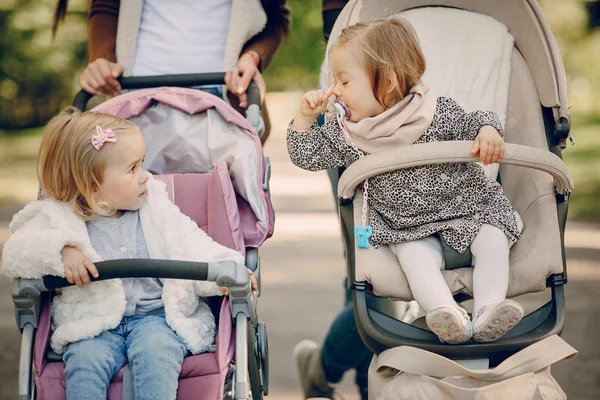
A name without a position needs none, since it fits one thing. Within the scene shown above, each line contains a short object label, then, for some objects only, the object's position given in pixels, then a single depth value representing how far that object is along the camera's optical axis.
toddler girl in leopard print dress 2.87
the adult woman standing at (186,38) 3.58
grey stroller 2.73
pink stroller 2.59
